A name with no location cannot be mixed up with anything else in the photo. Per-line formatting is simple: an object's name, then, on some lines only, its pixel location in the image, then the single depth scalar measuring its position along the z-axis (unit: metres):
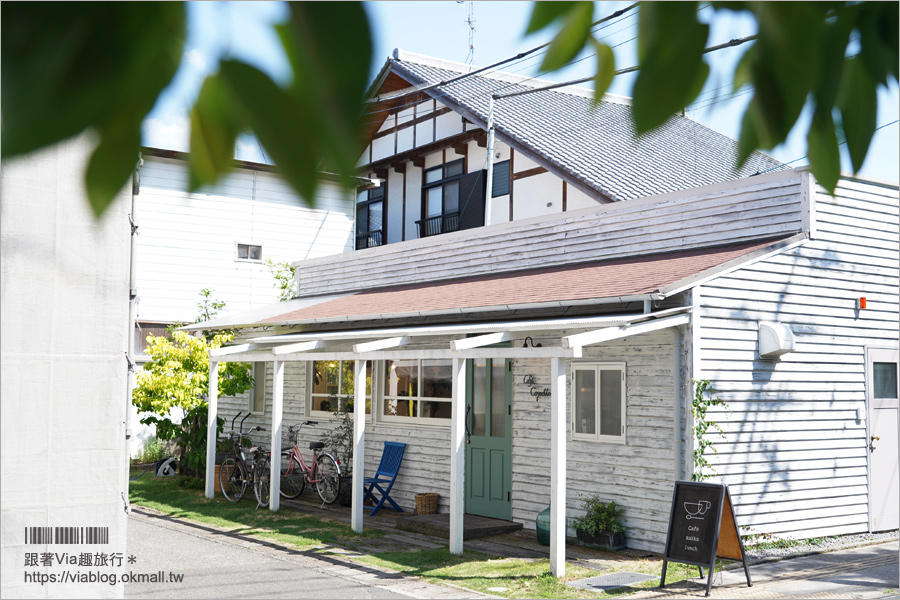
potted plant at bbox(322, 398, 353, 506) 12.97
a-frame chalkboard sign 7.39
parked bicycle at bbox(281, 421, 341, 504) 12.91
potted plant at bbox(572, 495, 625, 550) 9.23
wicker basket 11.78
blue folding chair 12.15
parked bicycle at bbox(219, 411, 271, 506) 13.02
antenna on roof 17.74
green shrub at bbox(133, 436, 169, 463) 18.81
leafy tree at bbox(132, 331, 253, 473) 14.43
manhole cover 7.59
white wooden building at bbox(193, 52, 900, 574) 9.05
